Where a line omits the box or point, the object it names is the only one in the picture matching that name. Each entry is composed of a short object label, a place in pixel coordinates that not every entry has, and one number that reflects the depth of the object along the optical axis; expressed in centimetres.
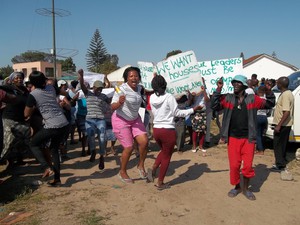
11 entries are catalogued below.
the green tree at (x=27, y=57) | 7663
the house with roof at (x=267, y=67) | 4222
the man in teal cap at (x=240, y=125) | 450
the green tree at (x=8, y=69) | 5889
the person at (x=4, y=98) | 463
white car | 723
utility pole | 1968
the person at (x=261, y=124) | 731
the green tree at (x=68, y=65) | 6794
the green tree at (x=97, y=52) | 7262
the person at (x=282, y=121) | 583
